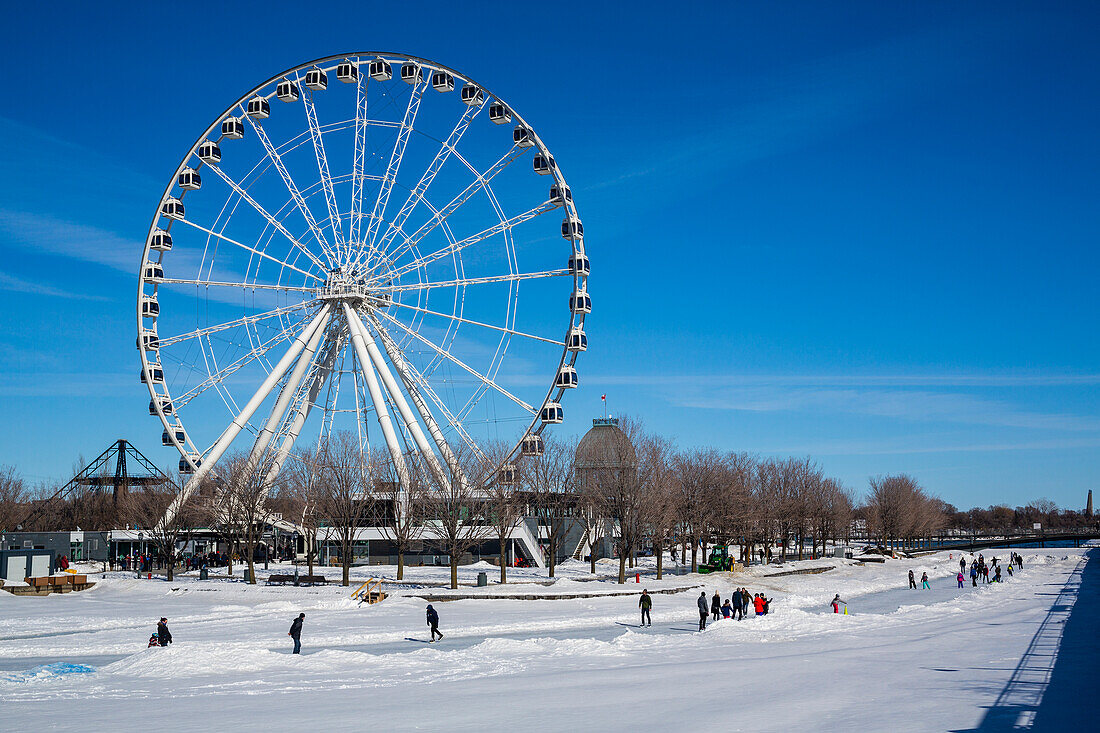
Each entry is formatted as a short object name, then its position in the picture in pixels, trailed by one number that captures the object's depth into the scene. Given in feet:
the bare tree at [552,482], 213.66
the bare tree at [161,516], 177.68
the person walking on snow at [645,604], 116.06
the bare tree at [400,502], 173.06
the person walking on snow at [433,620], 99.30
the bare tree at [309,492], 185.26
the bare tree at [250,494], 171.12
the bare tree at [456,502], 162.50
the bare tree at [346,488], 178.19
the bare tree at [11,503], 299.58
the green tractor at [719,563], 214.73
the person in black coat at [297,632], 85.23
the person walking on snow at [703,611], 110.72
